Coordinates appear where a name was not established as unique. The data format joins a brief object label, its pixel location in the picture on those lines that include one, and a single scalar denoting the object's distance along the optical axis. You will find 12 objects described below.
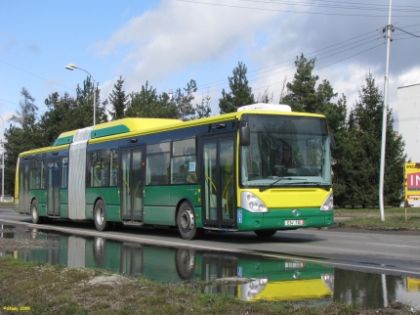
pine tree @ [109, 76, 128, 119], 53.81
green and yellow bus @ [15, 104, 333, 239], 15.30
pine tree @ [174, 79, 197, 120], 65.91
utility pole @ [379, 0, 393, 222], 23.70
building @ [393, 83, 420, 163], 52.08
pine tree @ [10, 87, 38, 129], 83.50
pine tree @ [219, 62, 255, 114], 44.50
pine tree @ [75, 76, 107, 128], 59.09
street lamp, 42.53
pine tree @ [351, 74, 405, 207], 39.62
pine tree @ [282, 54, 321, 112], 40.75
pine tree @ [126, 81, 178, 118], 52.15
